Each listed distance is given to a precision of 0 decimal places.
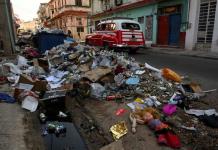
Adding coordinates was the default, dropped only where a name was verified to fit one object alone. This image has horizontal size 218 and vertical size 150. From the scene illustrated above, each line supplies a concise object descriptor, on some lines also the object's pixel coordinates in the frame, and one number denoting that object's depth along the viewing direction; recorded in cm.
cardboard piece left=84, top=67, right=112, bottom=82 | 590
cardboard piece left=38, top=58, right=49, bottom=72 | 831
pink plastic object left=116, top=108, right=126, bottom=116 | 448
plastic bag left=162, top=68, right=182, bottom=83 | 611
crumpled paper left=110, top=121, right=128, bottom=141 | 375
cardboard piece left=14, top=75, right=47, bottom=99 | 552
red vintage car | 1237
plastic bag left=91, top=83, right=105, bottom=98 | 544
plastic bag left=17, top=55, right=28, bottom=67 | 863
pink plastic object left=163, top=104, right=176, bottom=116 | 427
